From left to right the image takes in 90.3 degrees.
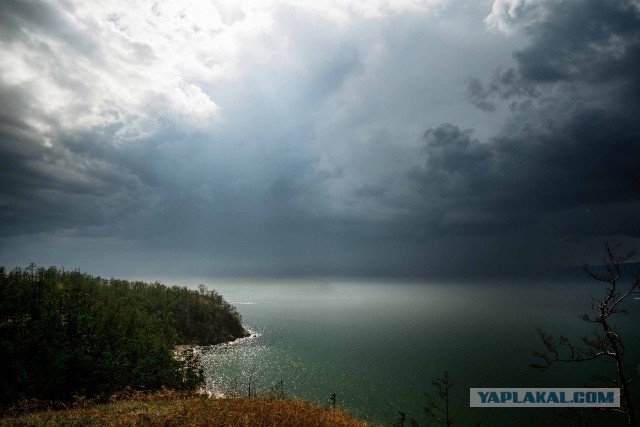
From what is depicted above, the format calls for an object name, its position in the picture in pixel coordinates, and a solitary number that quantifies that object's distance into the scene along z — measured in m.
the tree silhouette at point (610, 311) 14.01
